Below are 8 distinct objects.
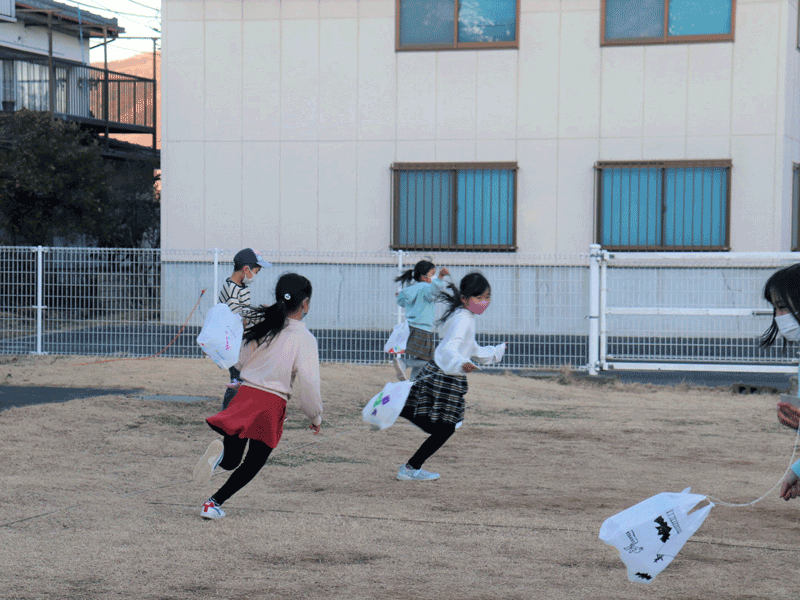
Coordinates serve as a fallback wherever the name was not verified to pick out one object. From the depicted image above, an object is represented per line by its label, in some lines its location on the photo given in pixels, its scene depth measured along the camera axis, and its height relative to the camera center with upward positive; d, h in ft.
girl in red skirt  34.81 -3.25
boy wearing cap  50.37 -1.71
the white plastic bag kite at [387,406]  40.14 -4.05
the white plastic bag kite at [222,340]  40.04 -2.66
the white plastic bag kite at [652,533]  24.23 -4.04
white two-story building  108.06 +5.19
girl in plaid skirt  41.11 -3.60
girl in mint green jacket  63.62 -3.27
